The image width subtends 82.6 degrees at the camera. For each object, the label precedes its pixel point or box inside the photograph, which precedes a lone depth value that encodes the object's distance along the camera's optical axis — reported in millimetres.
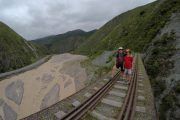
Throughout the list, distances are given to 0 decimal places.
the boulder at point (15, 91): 16911
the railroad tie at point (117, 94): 5422
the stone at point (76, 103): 4527
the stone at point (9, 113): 13026
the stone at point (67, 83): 20492
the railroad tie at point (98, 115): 3971
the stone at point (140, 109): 4442
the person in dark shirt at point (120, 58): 6959
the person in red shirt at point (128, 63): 6917
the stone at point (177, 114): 5284
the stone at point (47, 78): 23999
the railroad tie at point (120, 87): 6198
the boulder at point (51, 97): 15528
